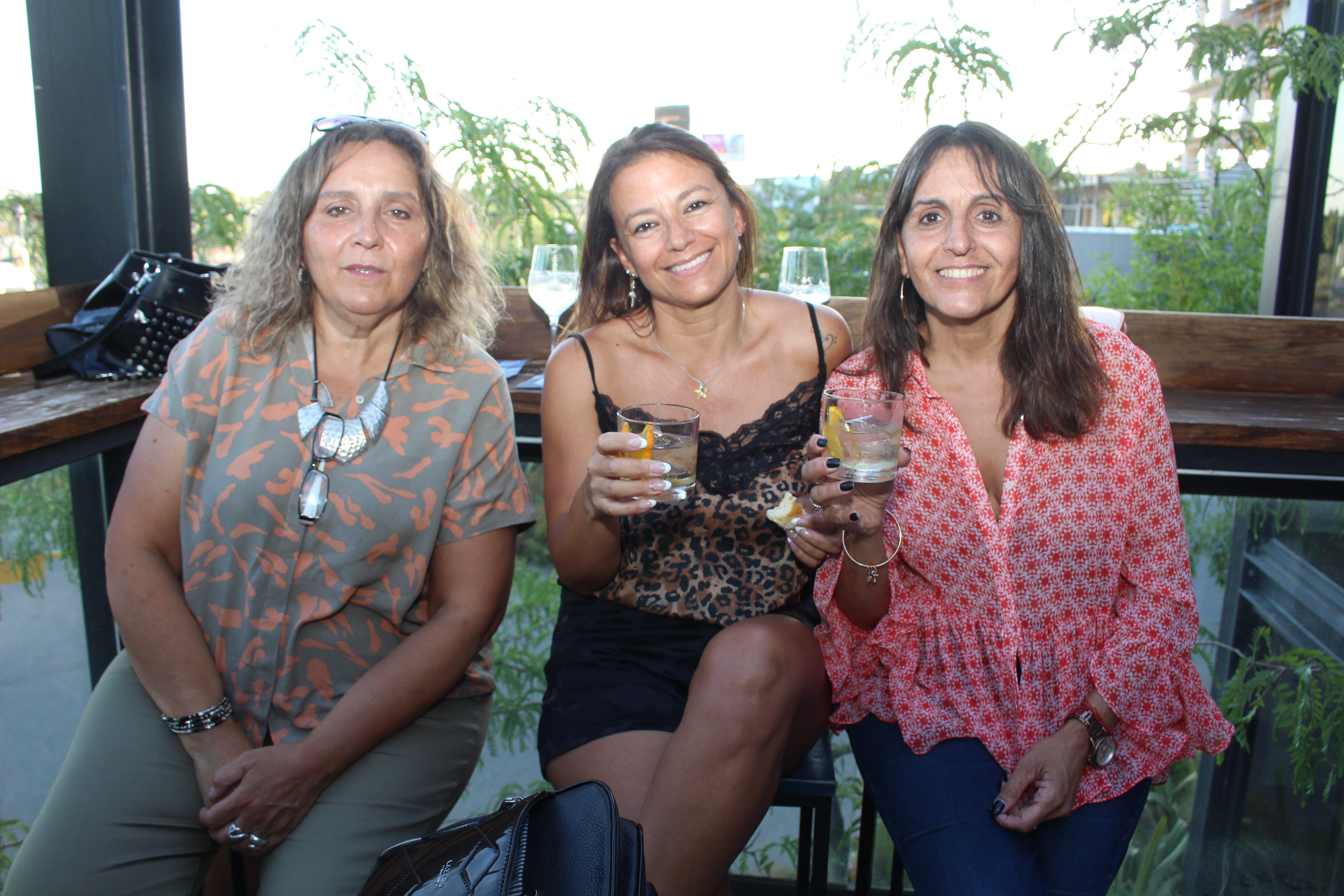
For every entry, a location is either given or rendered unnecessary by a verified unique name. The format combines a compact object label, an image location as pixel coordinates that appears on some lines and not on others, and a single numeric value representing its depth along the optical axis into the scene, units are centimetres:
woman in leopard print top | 146
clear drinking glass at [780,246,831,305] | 252
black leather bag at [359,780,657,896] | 108
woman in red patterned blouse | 158
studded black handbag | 240
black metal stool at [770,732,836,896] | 160
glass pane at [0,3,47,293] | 260
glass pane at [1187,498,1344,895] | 250
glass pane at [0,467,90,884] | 243
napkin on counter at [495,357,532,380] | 267
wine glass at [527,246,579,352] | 255
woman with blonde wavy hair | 157
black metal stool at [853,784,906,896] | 195
